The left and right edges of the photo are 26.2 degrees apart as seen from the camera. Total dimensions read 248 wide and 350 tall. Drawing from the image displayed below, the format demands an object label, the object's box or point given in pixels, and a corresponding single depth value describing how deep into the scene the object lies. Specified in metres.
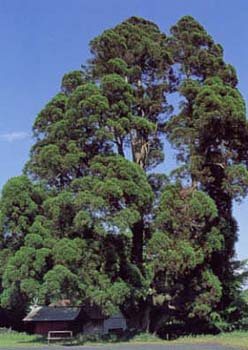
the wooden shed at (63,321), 40.00
